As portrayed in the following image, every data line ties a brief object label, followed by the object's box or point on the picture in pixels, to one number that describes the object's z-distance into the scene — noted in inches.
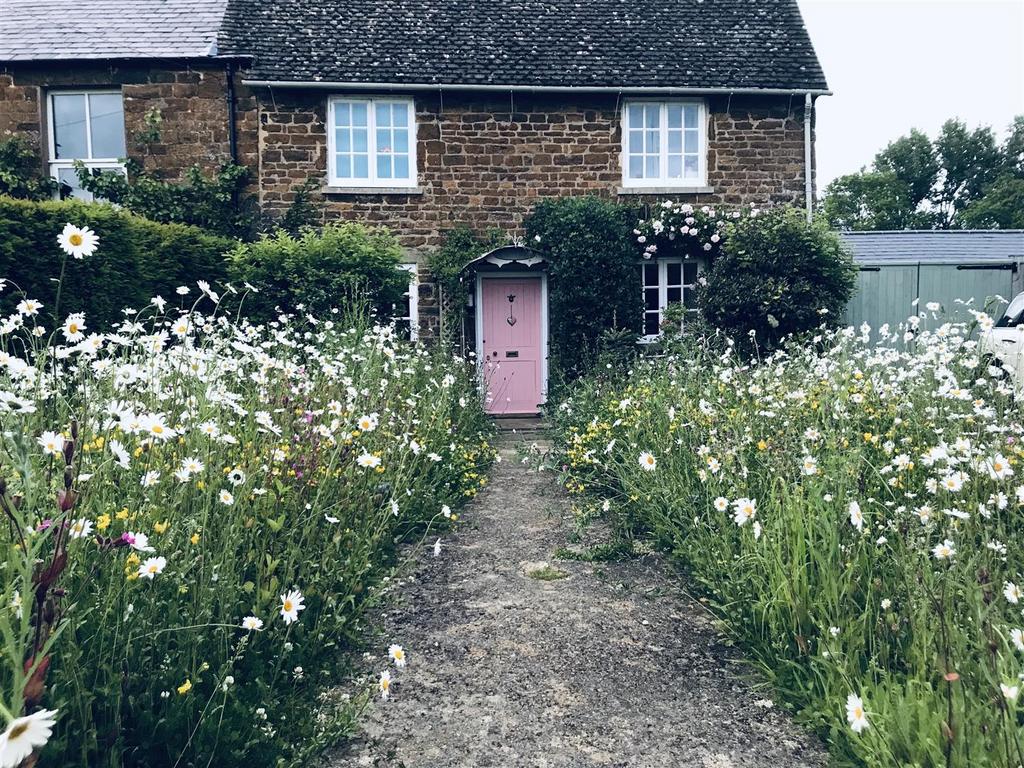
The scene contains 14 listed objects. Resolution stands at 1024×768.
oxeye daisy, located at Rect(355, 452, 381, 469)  137.5
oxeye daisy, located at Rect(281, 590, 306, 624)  101.5
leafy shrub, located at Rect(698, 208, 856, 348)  450.3
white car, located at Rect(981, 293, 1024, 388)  346.9
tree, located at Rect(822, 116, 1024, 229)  1727.4
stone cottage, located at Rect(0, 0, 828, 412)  482.3
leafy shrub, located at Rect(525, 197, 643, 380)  470.9
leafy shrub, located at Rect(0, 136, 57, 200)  470.6
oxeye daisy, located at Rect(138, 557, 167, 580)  88.9
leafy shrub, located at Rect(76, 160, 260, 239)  467.8
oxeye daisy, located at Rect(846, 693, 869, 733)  90.4
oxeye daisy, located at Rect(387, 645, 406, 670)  105.4
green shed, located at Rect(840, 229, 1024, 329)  612.7
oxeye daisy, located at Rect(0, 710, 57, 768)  43.1
